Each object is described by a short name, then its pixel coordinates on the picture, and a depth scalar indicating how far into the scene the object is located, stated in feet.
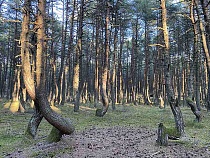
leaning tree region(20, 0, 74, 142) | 27.25
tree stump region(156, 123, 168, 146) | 29.94
